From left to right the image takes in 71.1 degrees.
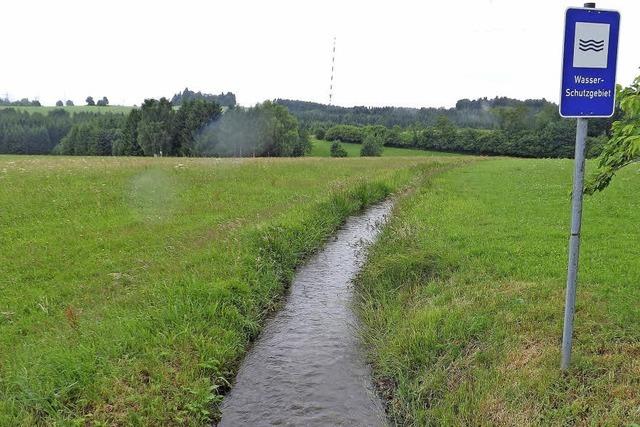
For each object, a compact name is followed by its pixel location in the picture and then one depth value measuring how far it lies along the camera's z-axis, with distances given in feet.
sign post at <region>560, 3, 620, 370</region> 15.40
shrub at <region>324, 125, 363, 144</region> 412.16
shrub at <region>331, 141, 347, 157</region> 348.14
